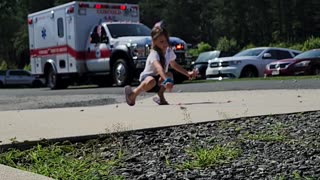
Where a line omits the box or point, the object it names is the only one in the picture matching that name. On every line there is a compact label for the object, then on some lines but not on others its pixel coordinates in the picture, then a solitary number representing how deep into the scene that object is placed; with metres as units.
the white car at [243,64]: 22.20
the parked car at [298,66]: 21.02
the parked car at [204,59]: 26.54
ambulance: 18.69
